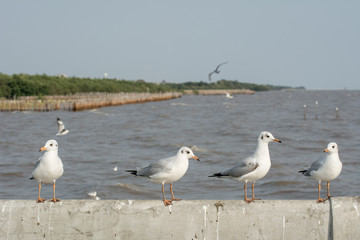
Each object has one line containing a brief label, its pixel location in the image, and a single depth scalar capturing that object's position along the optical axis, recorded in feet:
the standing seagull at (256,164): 20.92
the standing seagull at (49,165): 20.65
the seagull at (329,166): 20.54
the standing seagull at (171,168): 20.12
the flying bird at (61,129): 92.61
